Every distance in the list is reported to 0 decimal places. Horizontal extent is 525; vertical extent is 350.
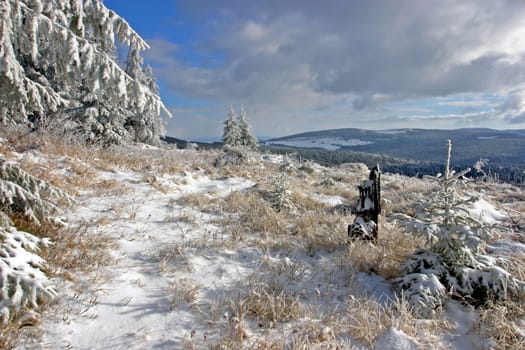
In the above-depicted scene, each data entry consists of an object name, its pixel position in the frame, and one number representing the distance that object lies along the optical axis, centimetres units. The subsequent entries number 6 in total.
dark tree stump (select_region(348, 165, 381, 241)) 427
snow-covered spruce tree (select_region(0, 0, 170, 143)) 307
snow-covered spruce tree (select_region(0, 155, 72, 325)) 219
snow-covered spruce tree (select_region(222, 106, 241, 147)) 3991
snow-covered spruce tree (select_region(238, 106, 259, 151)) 4212
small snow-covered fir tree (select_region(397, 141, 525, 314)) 281
